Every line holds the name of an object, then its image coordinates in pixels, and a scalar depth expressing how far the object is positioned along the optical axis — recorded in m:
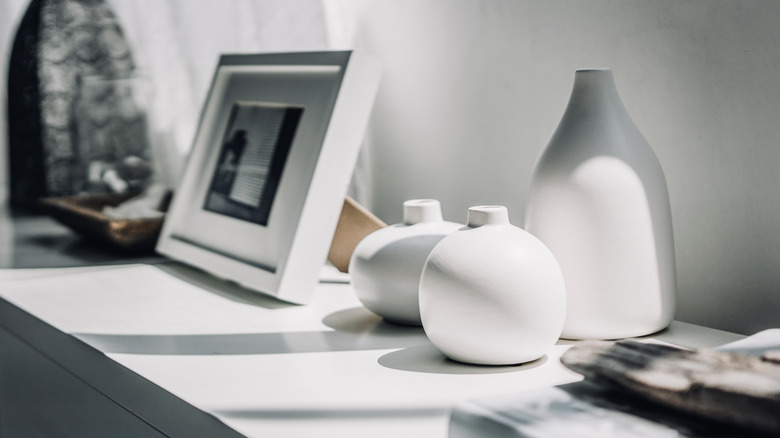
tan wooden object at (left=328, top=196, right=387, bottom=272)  0.98
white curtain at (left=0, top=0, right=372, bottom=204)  1.24
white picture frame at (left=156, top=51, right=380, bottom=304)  0.91
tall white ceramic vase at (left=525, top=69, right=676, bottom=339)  0.67
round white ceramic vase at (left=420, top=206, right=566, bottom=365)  0.60
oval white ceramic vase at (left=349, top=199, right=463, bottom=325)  0.76
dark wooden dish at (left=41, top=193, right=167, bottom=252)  1.22
